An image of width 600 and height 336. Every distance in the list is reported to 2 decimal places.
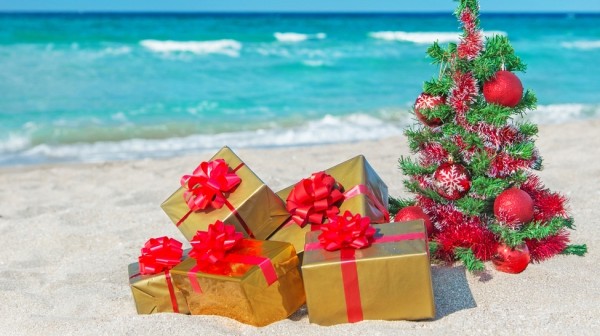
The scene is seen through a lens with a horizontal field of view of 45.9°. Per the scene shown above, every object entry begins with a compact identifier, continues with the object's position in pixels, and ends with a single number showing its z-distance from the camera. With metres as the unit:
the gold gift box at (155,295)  2.93
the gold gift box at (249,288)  2.64
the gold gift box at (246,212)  3.03
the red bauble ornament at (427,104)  3.13
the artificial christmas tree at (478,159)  3.04
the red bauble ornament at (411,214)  3.18
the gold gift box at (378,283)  2.54
